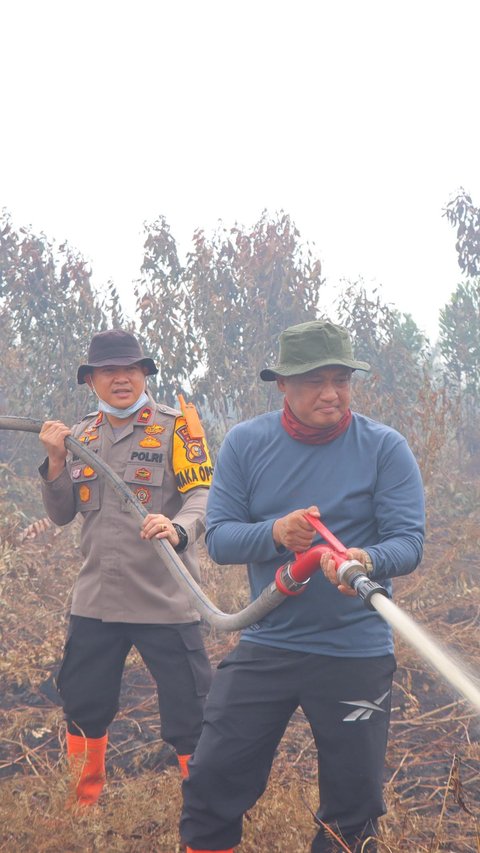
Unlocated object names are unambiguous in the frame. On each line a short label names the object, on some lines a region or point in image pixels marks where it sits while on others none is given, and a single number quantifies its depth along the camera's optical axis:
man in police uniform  3.64
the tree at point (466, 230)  12.76
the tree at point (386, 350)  11.39
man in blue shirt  2.64
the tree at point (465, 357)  12.16
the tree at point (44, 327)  10.52
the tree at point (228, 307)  10.51
